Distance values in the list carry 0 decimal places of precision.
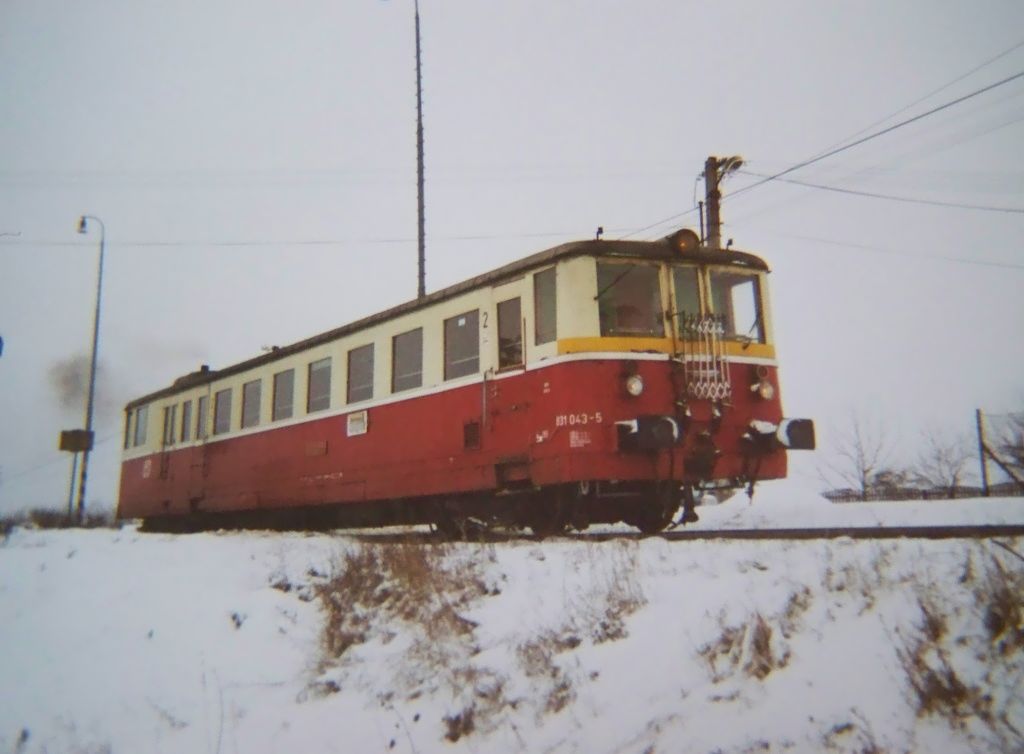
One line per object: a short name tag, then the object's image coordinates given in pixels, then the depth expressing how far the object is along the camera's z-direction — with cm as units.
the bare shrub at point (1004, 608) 334
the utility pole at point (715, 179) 1691
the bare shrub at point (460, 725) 418
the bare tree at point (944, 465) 3562
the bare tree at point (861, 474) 3466
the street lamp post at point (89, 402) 2162
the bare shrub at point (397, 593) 557
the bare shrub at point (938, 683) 305
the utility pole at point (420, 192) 1671
